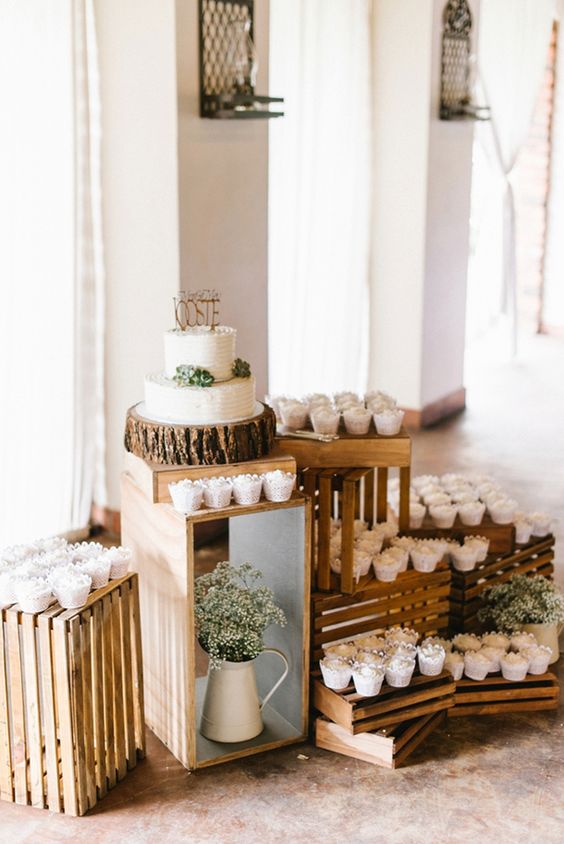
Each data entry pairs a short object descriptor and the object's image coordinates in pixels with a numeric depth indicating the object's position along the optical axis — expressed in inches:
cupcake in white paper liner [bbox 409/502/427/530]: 150.3
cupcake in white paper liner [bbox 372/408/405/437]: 132.7
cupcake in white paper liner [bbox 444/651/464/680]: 128.1
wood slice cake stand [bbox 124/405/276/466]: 113.7
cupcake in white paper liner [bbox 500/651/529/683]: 128.3
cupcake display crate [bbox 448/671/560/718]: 128.0
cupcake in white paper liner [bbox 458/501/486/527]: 152.5
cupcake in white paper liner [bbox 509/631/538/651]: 132.6
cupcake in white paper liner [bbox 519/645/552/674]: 130.0
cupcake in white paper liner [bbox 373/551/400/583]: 131.4
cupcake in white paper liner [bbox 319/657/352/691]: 117.8
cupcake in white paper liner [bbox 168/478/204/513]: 109.4
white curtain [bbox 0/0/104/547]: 154.6
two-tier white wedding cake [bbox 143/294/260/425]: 114.7
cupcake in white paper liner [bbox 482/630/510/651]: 132.9
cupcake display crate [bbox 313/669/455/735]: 115.8
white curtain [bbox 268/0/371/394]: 207.9
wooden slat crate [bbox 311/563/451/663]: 126.6
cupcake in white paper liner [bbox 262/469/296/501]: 113.3
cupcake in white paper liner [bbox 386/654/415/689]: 118.0
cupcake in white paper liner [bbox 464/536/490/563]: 147.6
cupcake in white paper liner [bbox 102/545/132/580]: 111.0
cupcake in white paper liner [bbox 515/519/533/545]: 155.3
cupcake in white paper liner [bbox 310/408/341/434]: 133.4
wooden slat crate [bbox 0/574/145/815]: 103.3
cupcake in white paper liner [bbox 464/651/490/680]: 127.7
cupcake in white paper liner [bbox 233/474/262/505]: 112.0
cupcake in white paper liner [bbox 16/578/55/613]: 103.6
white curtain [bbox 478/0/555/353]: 278.1
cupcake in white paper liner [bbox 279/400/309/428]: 135.9
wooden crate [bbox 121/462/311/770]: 113.0
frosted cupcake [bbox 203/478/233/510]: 110.6
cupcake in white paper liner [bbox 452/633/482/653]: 132.5
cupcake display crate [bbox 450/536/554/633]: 147.5
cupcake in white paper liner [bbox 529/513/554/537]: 158.9
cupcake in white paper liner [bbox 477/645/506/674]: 129.6
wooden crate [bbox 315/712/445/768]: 115.9
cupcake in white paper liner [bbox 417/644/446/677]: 120.6
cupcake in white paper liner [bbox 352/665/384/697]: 116.1
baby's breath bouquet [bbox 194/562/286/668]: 115.7
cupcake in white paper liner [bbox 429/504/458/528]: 150.7
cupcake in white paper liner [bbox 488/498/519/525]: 154.3
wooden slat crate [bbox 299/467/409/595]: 127.6
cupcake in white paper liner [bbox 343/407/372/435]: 133.0
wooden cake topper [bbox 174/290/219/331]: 166.9
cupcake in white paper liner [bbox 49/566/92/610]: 103.9
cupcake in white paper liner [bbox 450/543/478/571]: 145.9
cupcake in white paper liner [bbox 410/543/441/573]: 135.9
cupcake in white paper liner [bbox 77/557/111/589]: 108.3
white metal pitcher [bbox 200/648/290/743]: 118.5
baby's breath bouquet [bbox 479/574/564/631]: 140.2
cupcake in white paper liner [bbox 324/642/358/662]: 121.6
